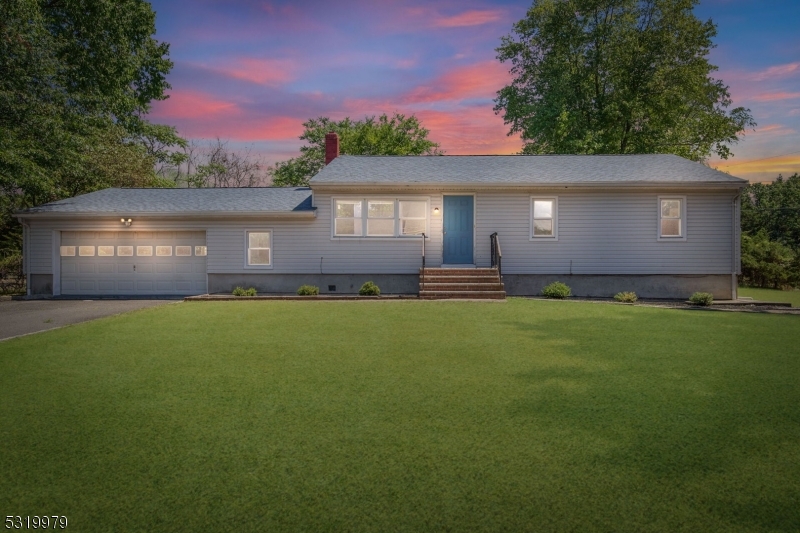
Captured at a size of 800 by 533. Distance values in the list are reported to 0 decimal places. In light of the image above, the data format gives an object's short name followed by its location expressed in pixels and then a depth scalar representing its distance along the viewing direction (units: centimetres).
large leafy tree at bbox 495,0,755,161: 2989
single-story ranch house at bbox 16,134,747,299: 1772
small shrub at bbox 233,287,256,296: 1710
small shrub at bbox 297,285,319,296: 1683
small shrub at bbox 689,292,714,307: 1514
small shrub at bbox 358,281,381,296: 1642
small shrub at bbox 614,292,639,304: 1605
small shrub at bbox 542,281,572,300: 1625
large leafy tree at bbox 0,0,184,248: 1819
